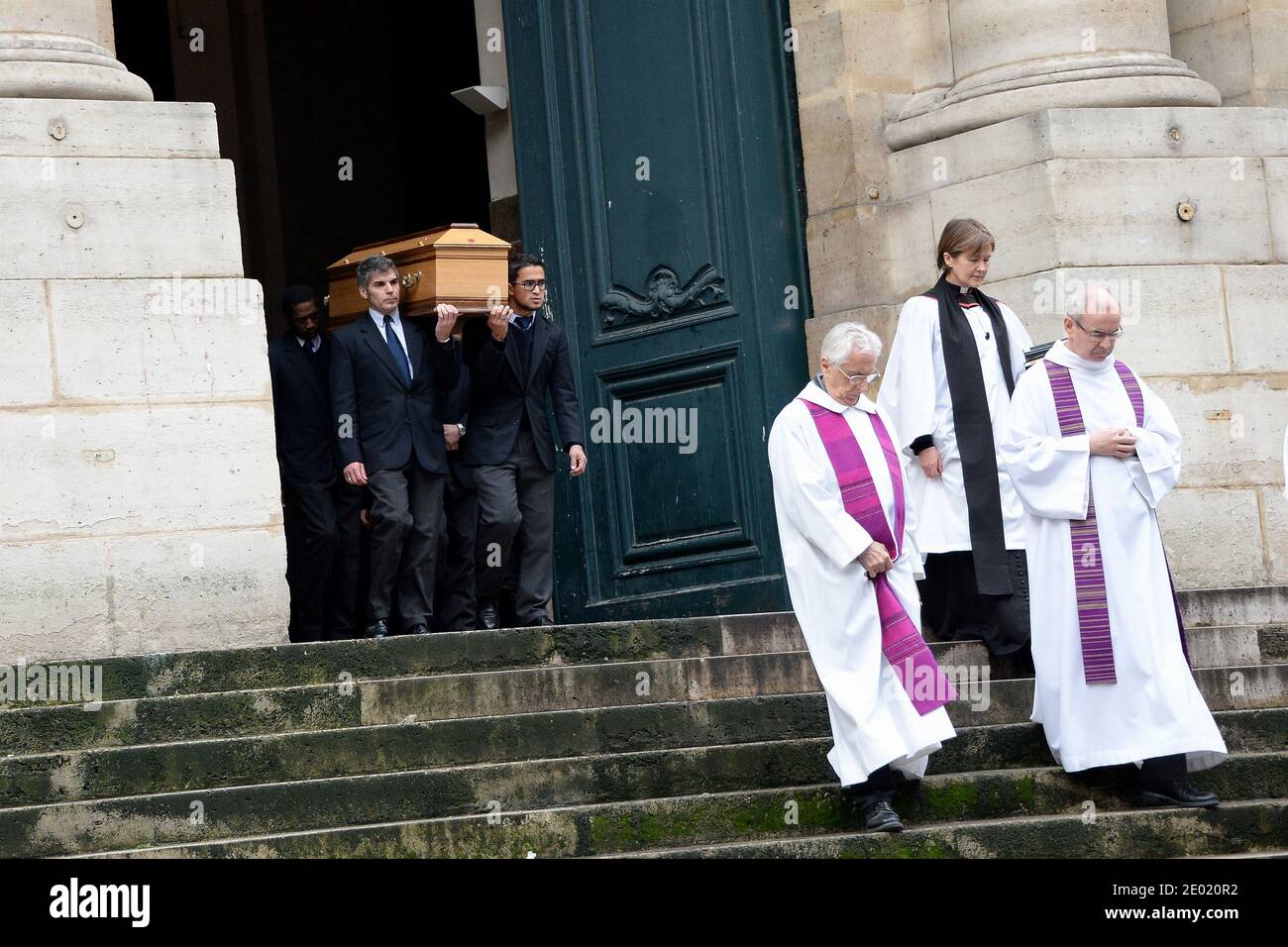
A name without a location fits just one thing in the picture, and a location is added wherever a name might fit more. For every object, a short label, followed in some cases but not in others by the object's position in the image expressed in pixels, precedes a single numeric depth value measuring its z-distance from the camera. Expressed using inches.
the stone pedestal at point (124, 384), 363.3
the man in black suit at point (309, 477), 421.7
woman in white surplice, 364.8
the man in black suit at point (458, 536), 402.6
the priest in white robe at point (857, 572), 297.4
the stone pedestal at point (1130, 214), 409.1
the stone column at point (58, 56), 380.2
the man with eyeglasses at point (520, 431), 402.3
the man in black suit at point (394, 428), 388.5
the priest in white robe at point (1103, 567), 309.7
